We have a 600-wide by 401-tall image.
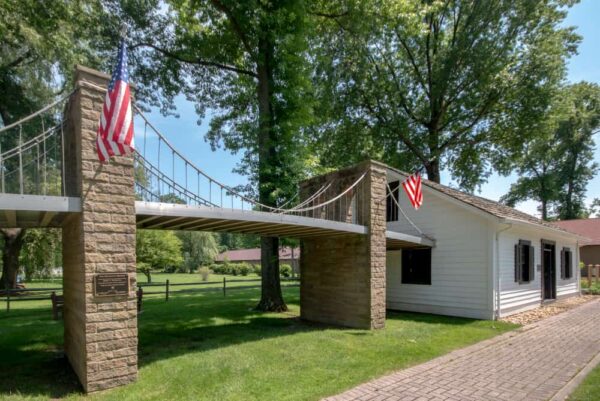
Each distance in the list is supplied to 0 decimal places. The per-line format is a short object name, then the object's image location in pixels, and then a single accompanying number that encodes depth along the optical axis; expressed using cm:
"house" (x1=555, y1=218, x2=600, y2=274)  2539
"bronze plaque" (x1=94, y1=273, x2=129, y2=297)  477
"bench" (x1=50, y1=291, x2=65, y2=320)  839
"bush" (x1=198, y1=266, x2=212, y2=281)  3119
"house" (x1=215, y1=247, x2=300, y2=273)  5186
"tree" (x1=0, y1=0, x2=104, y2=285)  1098
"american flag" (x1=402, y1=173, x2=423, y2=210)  913
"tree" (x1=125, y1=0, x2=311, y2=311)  1164
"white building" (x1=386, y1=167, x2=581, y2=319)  1043
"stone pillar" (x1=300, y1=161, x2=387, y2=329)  854
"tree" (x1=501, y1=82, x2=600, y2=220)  3212
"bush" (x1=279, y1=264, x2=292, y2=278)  3525
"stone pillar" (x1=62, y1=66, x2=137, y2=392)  471
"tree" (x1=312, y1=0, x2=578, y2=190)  1803
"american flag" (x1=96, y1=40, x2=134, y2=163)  448
